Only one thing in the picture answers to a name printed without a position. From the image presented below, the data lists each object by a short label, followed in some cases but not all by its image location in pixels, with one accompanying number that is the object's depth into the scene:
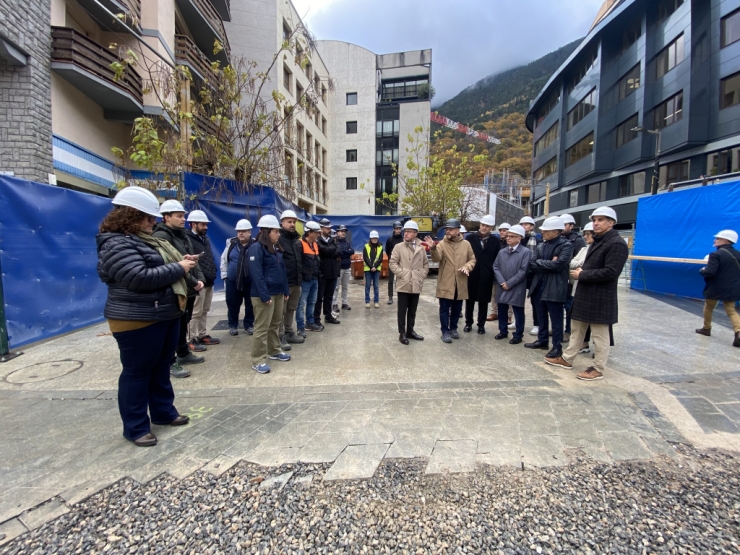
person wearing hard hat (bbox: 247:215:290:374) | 4.17
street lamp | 15.69
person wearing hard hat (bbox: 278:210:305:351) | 5.07
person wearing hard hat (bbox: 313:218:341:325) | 6.36
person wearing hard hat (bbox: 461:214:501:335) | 5.95
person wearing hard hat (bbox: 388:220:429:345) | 5.38
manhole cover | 3.90
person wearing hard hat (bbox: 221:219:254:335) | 5.43
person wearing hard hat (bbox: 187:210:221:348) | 5.09
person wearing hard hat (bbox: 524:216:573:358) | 4.65
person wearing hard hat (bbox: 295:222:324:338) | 5.59
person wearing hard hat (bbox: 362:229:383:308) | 8.02
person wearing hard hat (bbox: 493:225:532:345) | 5.37
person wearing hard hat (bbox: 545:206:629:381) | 3.78
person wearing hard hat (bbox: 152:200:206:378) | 4.06
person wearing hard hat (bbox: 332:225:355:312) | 7.58
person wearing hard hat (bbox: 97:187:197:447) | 2.46
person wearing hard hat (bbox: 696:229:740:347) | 5.40
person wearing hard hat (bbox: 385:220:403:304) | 8.91
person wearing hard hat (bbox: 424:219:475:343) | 5.49
